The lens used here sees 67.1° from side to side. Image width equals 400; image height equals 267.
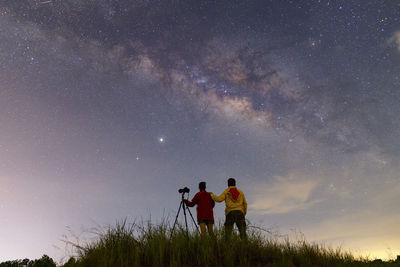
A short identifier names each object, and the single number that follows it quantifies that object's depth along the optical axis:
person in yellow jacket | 10.29
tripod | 9.85
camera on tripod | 10.75
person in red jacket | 10.55
